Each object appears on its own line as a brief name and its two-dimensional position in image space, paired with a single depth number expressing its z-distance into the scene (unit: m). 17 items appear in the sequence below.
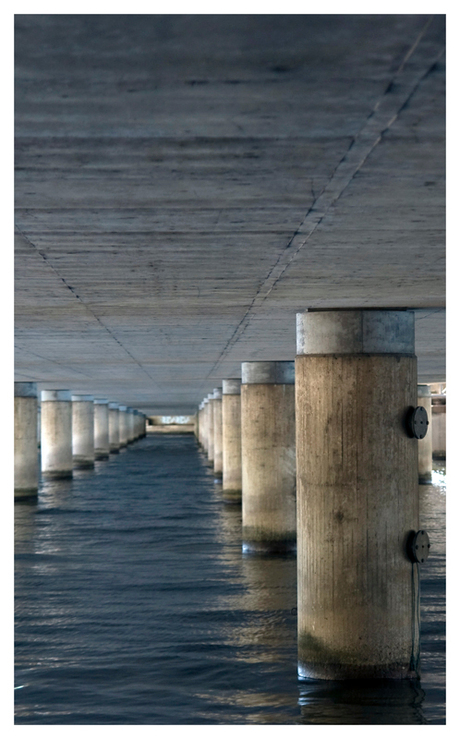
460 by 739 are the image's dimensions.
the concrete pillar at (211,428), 56.59
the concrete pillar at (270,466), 23.89
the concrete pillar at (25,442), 38.28
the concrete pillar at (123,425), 97.53
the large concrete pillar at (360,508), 11.31
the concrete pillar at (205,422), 65.57
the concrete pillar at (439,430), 68.75
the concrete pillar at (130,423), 107.69
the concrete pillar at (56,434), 48.81
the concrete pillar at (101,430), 73.44
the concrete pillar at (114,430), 88.62
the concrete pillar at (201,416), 85.70
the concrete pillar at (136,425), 120.81
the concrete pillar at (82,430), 61.19
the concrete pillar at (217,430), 47.59
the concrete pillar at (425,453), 43.89
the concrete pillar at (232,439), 36.91
